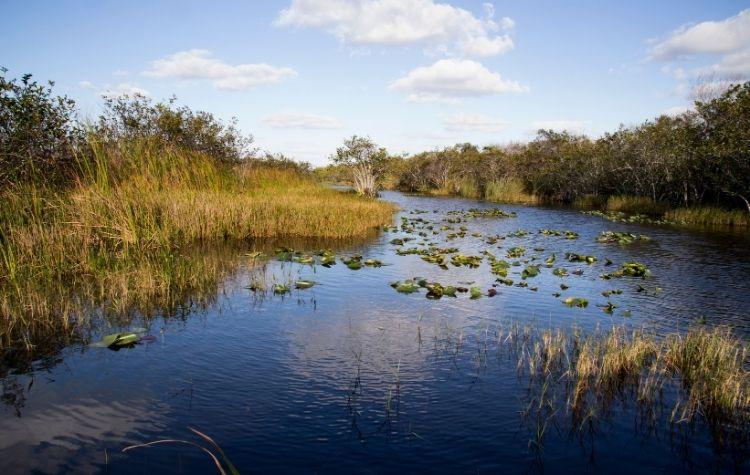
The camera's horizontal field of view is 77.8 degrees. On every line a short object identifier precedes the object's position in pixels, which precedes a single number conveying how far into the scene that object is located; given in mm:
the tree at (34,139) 11664
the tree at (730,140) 24016
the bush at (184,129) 22594
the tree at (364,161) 37844
